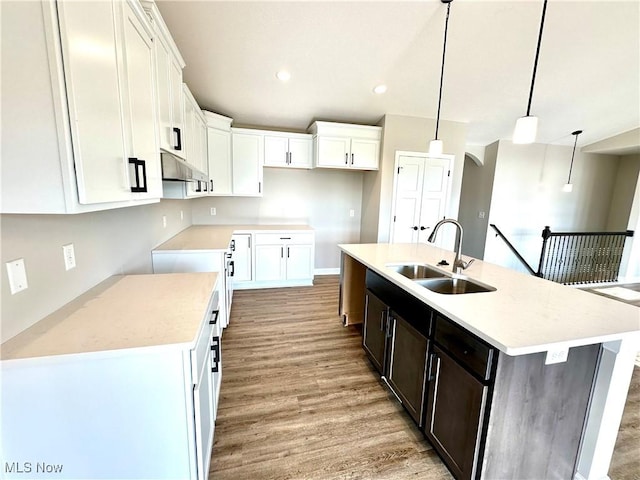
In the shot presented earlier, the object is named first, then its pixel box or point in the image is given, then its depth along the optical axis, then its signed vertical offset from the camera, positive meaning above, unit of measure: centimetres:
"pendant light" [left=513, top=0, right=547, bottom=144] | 181 +50
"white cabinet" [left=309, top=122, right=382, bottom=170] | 398 +79
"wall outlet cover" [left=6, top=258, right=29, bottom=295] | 102 -33
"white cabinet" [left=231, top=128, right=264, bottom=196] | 398 +52
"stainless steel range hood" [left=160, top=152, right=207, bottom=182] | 171 +17
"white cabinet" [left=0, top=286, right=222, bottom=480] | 95 -82
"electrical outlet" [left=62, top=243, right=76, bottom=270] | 132 -33
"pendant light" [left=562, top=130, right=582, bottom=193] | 501 +59
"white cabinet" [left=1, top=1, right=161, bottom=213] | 77 +25
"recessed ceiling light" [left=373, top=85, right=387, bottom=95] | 334 +136
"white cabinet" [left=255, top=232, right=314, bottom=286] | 413 -92
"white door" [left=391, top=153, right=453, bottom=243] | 414 +11
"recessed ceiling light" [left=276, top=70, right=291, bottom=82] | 300 +134
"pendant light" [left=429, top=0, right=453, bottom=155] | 250 +55
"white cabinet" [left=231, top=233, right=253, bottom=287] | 404 -93
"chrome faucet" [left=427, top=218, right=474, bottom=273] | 196 -39
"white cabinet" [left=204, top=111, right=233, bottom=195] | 370 +57
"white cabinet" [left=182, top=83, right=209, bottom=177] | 248 +62
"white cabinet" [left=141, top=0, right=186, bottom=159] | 160 +71
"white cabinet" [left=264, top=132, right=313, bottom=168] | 412 +72
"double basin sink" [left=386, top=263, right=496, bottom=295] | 184 -56
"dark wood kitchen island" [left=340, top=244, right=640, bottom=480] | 111 -55
